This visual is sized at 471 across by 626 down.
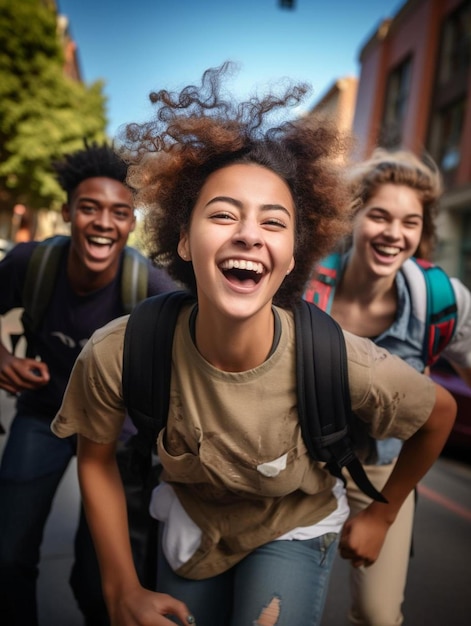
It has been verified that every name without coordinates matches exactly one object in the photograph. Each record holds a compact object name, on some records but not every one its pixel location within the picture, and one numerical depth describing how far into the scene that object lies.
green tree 19.94
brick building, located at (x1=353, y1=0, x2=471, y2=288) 16.81
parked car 5.51
